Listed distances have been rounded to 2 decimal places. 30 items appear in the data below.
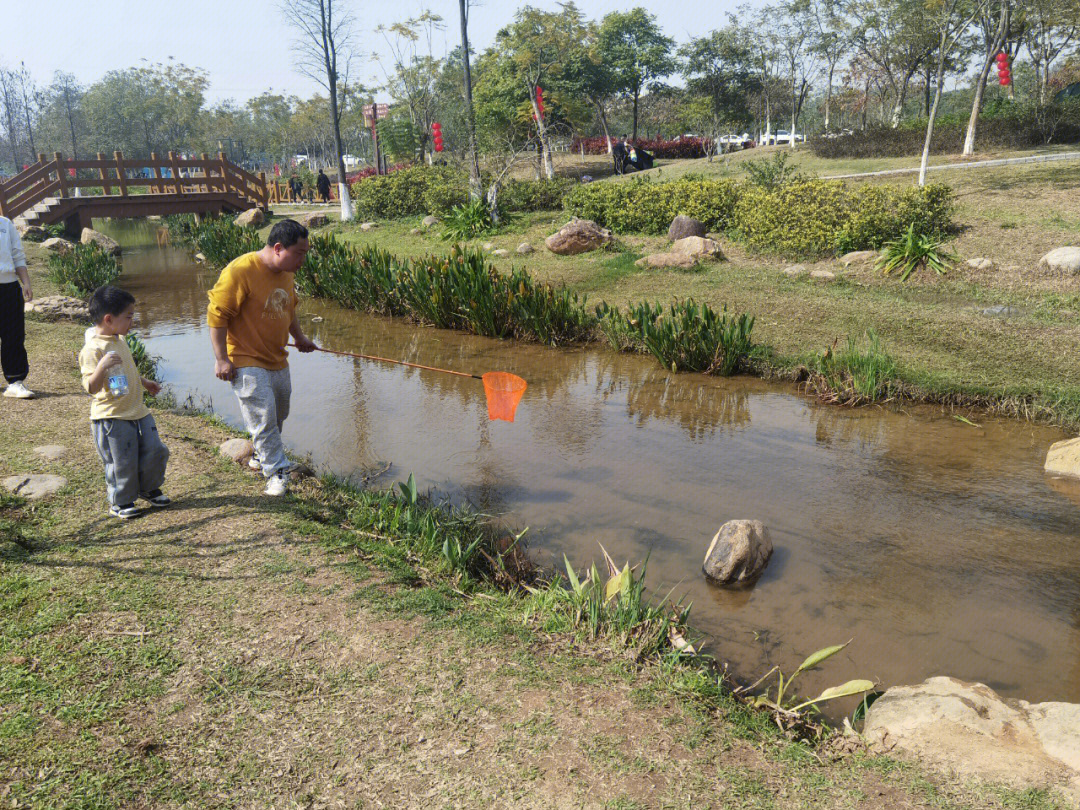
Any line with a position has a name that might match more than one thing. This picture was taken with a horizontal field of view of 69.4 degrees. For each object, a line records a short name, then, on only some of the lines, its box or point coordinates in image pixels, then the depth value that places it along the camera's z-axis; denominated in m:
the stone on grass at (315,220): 20.59
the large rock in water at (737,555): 3.96
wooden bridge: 20.12
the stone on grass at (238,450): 5.10
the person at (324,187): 28.39
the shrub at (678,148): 34.16
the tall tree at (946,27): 14.40
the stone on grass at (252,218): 21.07
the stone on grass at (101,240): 19.31
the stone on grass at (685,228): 12.22
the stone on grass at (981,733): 2.37
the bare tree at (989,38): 17.69
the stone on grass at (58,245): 15.62
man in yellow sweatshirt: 4.15
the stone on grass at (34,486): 4.22
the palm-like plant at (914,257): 9.55
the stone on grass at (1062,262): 8.73
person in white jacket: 5.74
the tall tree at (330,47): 23.58
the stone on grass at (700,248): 11.14
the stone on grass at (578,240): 12.59
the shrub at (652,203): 12.60
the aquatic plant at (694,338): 7.11
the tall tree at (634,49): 32.94
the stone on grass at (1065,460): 5.05
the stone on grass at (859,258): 10.12
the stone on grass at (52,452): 4.77
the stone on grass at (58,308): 9.88
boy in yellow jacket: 3.83
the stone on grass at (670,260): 11.01
